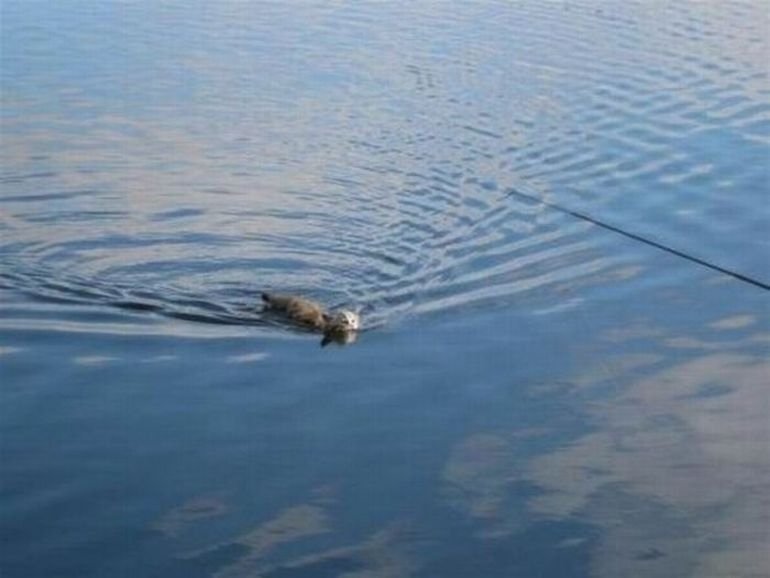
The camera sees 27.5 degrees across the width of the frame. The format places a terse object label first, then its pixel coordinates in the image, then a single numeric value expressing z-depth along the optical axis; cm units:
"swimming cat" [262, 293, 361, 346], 972
